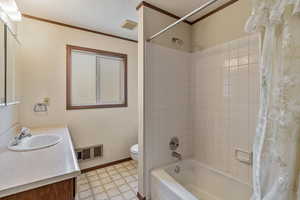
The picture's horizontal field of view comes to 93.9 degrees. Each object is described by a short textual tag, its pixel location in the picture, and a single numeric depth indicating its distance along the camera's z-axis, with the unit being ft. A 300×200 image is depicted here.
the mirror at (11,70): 4.66
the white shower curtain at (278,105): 1.99
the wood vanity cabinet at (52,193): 2.72
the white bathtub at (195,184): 4.38
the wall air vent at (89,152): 7.68
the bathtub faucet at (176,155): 5.80
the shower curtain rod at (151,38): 5.18
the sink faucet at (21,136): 4.66
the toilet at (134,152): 7.57
